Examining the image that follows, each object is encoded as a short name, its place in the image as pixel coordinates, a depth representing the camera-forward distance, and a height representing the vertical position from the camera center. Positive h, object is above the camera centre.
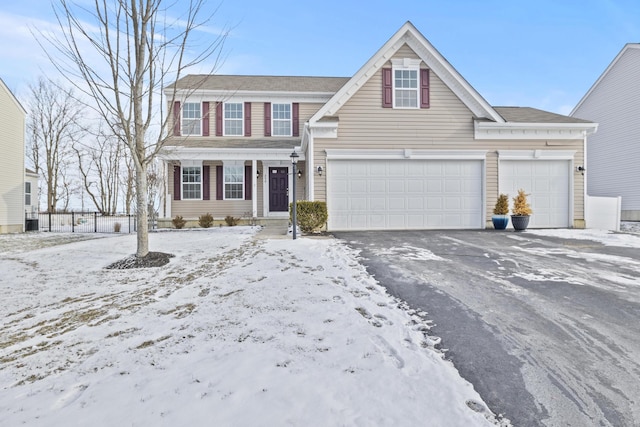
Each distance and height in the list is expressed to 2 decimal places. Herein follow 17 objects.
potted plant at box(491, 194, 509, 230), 10.20 -0.18
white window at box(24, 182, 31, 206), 15.14 +0.73
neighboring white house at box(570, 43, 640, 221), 15.54 +3.77
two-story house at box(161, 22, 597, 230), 10.38 +1.82
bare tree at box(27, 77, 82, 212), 23.41 +5.76
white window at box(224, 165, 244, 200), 14.62 +1.11
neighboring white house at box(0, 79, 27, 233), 13.16 +1.91
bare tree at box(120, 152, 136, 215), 25.14 +2.00
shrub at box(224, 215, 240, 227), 13.54 -0.55
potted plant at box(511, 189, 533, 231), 10.05 -0.18
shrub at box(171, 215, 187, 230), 13.17 -0.59
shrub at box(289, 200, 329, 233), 9.54 -0.22
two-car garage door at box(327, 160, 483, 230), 10.47 +0.43
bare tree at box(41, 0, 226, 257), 6.14 +3.07
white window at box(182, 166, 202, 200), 14.33 +1.14
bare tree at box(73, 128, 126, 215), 26.70 +3.12
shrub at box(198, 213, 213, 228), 13.29 -0.54
